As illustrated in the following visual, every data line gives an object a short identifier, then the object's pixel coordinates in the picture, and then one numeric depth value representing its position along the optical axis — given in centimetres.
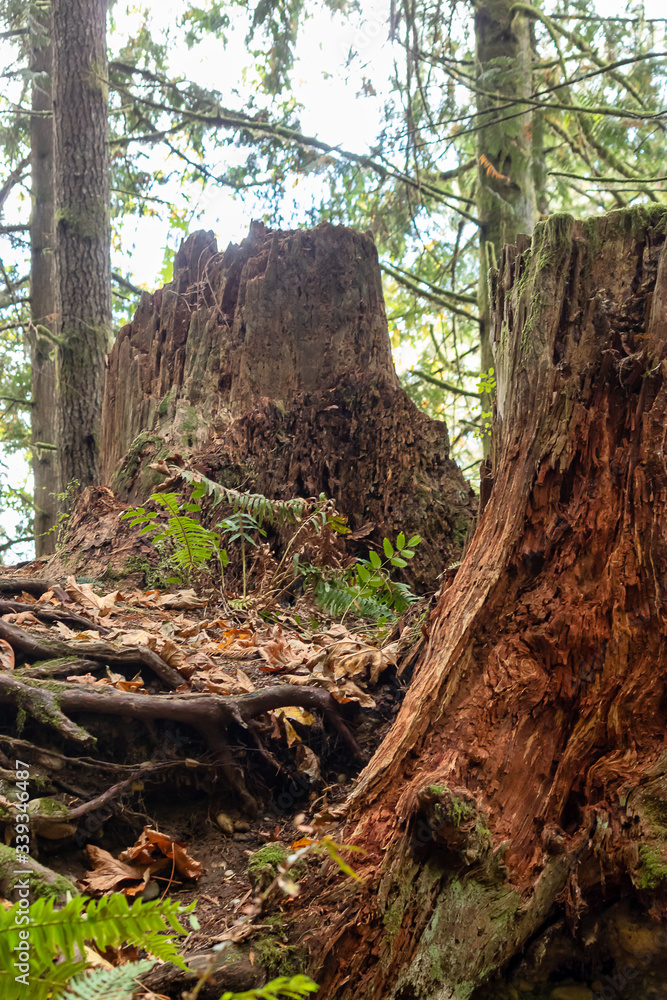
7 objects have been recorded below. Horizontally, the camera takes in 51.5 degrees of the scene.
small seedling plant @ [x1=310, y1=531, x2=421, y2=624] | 394
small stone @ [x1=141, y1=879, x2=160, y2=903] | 213
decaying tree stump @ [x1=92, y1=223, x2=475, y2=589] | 508
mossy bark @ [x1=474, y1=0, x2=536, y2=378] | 800
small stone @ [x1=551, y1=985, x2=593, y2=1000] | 176
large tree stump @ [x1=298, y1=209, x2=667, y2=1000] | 178
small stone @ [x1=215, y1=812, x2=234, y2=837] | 246
